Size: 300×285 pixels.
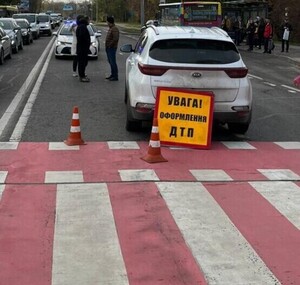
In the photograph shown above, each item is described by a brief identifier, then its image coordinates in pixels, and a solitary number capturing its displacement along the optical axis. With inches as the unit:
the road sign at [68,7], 5546.8
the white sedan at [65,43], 876.6
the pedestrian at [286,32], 1064.8
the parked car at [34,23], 1621.4
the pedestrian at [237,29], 1360.5
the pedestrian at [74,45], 606.5
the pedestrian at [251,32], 1216.8
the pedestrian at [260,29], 1140.8
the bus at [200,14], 1366.9
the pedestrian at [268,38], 1064.7
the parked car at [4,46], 775.4
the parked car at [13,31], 975.0
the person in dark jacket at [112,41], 600.5
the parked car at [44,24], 1857.0
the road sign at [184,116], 311.9
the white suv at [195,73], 316.8
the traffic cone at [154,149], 279.9
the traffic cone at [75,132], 310.5
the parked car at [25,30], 1285.7
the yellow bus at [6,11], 1985.0
